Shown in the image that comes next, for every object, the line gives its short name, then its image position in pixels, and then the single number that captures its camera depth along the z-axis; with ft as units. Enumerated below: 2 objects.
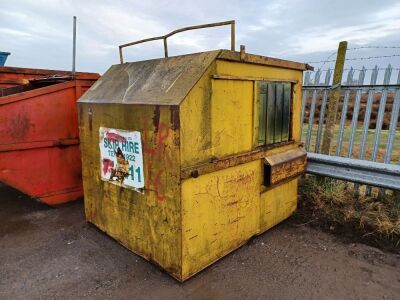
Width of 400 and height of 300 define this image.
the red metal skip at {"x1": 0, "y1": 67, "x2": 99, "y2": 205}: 11.25
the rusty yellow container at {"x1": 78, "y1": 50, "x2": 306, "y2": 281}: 7.44
